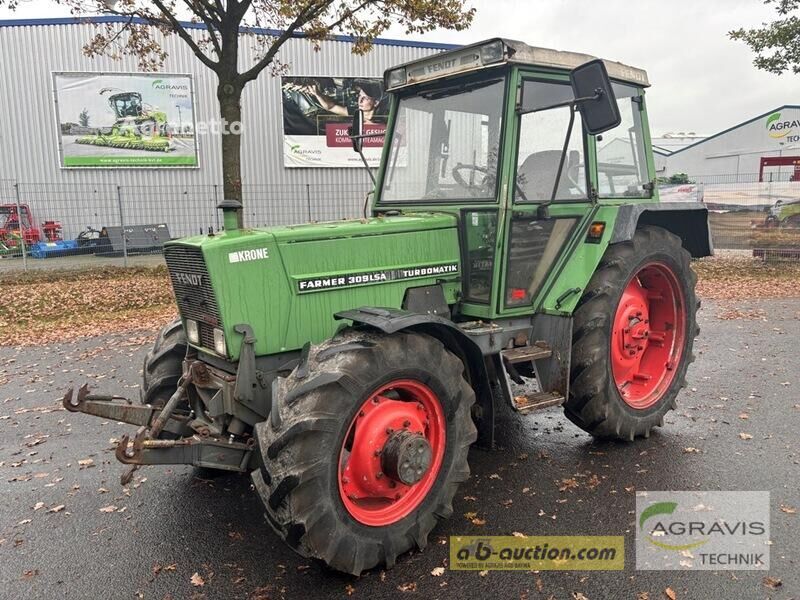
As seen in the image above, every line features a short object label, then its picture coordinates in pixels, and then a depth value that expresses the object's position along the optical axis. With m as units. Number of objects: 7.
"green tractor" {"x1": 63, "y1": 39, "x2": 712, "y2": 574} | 3.00
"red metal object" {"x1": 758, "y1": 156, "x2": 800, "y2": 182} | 16.87
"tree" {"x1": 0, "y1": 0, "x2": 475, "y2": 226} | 10.71
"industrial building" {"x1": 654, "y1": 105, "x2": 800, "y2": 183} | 31.84
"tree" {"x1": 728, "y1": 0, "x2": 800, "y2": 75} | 15.10
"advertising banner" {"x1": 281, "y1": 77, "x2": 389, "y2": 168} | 19.94
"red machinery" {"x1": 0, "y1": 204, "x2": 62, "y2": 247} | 16.98
